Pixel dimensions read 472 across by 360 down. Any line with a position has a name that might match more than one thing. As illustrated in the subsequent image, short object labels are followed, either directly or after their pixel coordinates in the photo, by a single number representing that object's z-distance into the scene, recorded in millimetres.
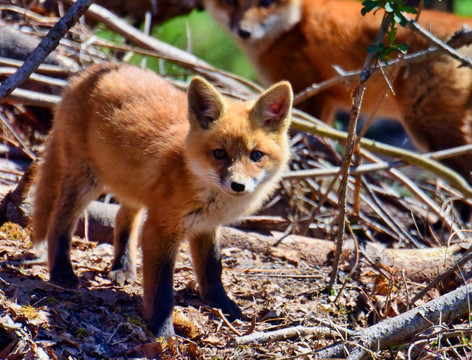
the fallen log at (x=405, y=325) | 6527
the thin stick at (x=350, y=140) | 7160
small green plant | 6809
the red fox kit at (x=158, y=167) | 7570
